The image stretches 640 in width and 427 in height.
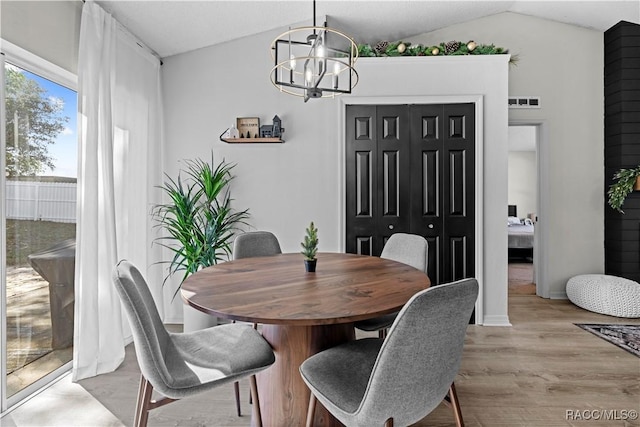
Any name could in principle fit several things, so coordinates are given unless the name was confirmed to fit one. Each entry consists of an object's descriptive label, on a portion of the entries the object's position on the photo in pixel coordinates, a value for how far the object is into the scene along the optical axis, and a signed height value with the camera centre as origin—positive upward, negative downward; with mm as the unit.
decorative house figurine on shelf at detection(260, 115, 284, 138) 3689 +794
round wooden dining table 1349 -332
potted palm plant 3414 -16
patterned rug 3048 -1029
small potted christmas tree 2059 -206
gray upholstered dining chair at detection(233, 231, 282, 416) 2768 -234
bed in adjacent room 6809 -482
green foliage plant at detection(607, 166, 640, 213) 4098 +287
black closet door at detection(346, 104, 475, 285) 3629 +332
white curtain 2539 +245
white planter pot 3295 -910
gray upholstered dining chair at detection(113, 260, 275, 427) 1364 -585
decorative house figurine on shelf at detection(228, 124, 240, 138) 3670 +762
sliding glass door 2193 -62
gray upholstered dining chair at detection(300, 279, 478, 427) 1128 -478
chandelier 3695 +1566
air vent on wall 4480 +1281
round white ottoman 3764 -815
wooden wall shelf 3643 +687
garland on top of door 3621 +1528
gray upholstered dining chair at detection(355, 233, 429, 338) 2146 -279
